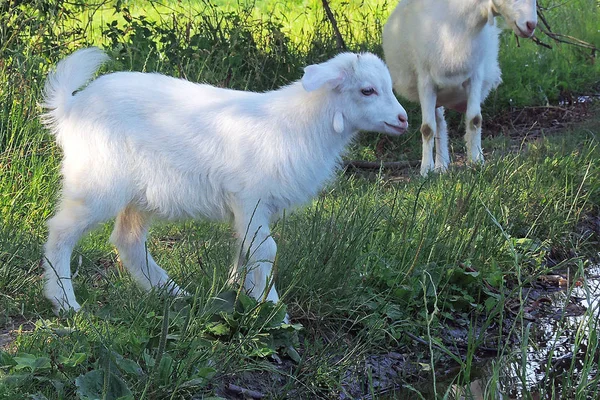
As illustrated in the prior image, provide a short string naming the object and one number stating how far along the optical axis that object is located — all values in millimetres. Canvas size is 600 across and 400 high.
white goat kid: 4102
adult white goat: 6898
